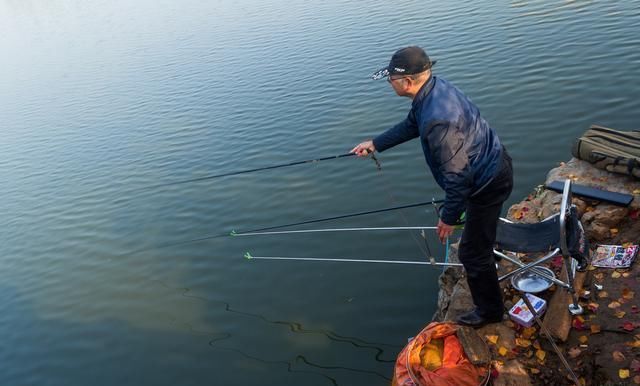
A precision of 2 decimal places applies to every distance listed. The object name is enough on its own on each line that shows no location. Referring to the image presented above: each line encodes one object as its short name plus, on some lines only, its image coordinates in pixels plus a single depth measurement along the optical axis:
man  4.16
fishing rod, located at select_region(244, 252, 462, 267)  8.17
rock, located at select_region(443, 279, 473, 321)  5.56
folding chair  4.67
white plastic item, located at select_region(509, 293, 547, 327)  5.05
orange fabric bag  4.62
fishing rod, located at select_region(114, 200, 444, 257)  9.48
